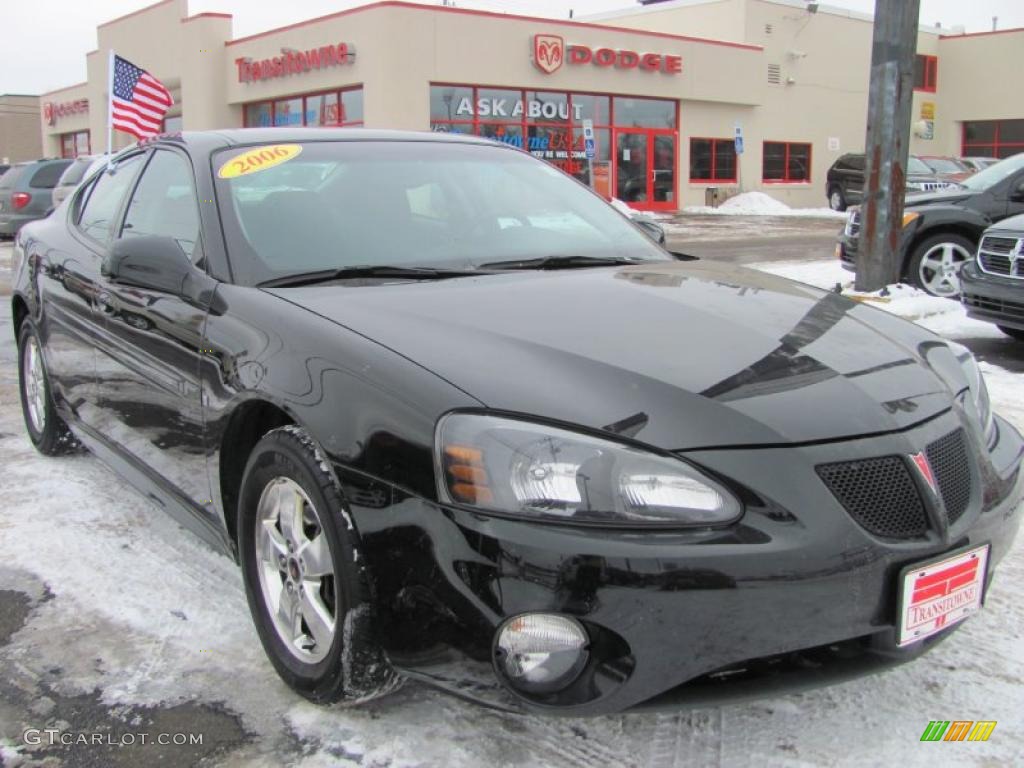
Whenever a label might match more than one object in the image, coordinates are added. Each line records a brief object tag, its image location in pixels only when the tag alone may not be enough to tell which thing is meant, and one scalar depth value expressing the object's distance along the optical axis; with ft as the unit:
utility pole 29.30
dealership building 82.84
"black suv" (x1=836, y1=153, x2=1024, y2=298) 30.32
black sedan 6.33
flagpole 38.14
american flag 42.29
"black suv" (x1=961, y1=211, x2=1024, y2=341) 22.76
